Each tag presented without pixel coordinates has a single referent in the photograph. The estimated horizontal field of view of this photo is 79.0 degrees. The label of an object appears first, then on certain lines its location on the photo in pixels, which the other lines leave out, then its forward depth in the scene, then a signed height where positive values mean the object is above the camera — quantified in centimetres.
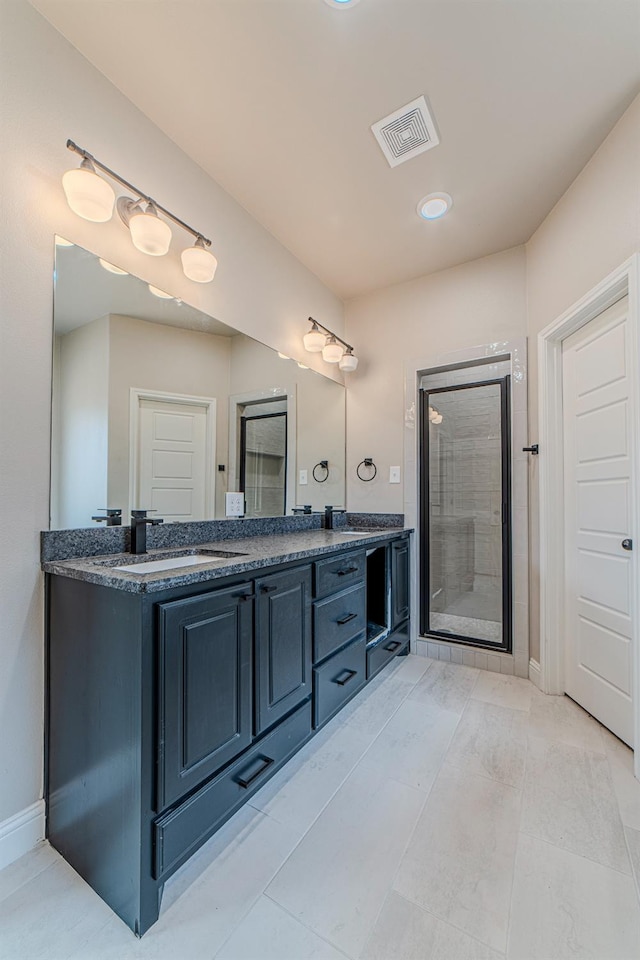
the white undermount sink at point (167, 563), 146 -30
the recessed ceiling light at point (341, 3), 129 +163
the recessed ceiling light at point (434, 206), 215 +161
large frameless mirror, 144 +40
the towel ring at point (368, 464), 307 +21
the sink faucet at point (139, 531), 158 -17
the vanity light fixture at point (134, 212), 134 +105
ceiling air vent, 168 +163
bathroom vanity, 103 -66
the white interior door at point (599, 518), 179 -13
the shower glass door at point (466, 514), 265 -16
